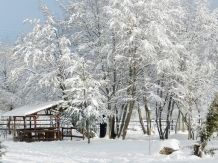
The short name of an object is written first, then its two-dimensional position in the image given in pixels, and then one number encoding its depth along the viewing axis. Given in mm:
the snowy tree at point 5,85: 34812
